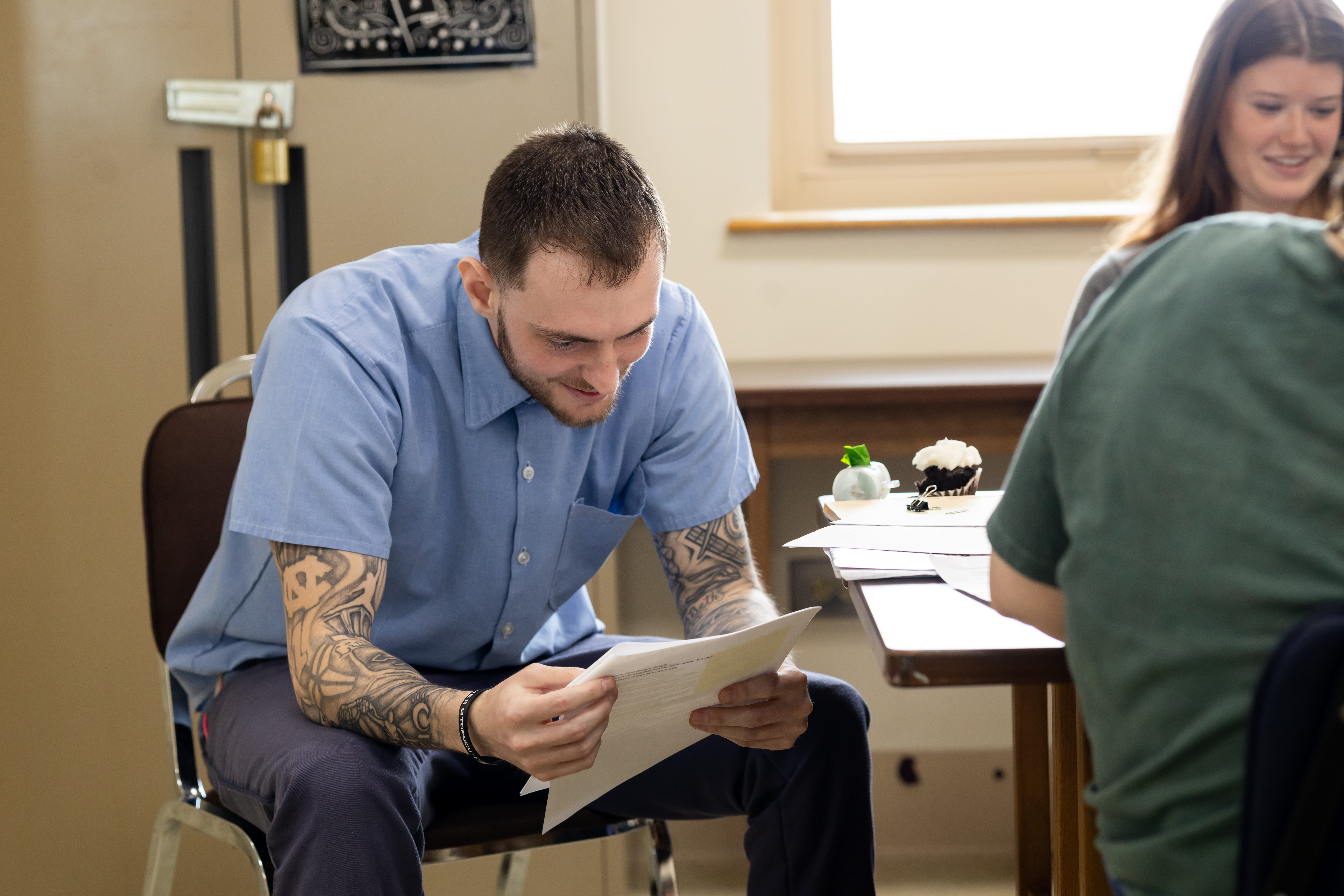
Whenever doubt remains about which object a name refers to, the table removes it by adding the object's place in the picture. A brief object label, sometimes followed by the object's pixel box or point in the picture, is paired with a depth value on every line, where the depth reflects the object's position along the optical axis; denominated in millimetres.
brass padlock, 3942
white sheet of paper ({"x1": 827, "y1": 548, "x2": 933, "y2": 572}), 3333
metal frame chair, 3423
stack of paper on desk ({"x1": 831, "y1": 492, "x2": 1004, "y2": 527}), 3475
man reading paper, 3317
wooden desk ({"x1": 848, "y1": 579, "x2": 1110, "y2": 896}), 3098
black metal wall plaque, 3942
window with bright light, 4463
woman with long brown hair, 3838
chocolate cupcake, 3598
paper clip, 3530
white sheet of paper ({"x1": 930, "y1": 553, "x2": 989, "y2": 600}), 3265
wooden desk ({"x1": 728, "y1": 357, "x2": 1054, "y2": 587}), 4020
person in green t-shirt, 2219
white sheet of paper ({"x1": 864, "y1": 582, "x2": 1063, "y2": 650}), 3167
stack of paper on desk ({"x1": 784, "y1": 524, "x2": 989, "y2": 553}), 3369
